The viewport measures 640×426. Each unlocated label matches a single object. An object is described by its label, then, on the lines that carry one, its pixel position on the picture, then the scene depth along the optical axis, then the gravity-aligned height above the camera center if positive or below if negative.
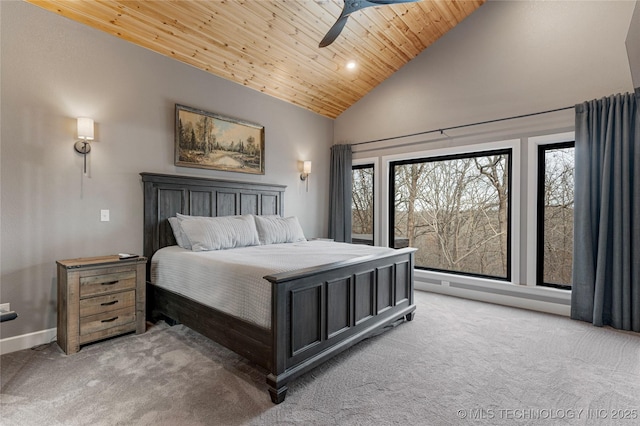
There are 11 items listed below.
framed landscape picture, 3.62 +0.89
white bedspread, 2.10 -0.47
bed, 1.97 -0.74
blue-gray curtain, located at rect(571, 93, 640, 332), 3.02 -0.01
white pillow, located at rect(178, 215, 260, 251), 3.10 -0.22
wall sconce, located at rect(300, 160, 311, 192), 5.05 +0.68
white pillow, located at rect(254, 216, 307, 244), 3.82 -0.23
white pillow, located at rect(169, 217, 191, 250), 3.18 -0.25
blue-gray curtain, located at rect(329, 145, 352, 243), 5.34 +0.27
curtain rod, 3.59 +1.19
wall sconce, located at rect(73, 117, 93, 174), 2.77 +0.68
